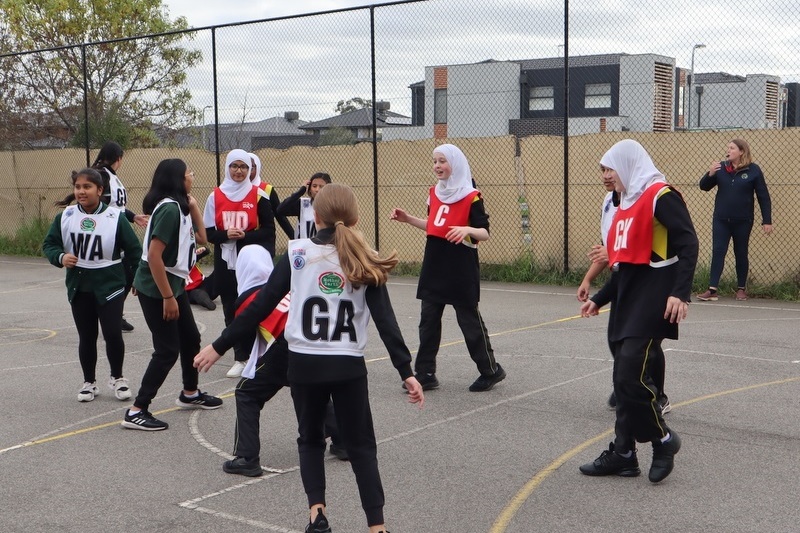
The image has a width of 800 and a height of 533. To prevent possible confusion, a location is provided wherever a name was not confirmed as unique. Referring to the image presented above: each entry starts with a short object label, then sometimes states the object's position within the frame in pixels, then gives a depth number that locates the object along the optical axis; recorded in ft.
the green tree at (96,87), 75.77
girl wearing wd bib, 27.94
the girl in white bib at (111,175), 33.53
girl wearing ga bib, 14.26
